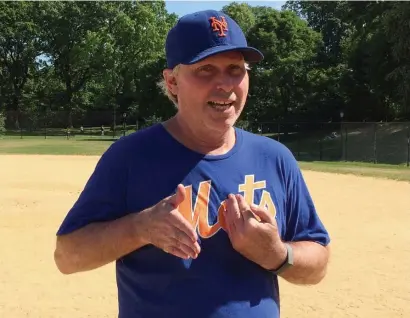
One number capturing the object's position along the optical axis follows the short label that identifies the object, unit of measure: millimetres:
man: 2105
